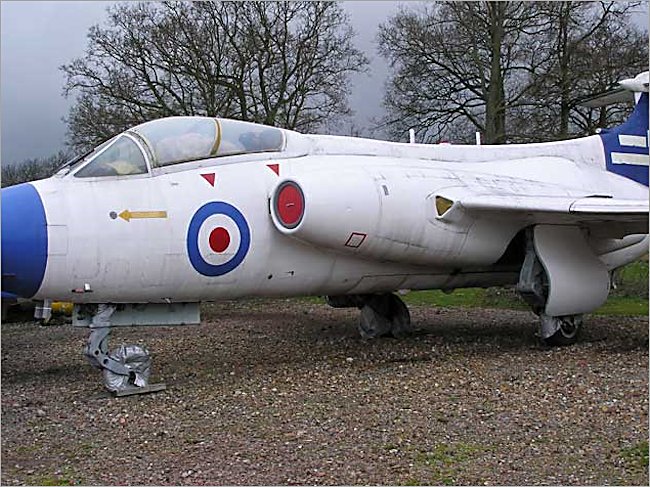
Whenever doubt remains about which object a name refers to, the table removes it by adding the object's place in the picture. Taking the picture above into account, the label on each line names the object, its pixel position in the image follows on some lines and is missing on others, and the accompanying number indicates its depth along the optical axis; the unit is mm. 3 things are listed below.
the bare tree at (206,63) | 16422
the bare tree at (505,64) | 17703
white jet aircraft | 6254
